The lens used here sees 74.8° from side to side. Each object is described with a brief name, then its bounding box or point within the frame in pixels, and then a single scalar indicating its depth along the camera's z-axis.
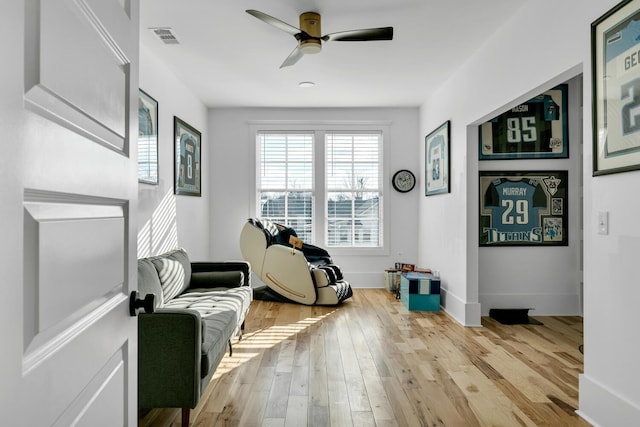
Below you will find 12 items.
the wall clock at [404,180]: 6.27
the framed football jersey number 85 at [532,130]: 4.62
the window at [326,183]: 6.30
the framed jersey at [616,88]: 2.02
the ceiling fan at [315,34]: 3.08
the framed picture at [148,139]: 3.70
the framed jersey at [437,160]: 4.91
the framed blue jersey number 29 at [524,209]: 4.68
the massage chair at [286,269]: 5.10
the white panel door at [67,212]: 0.59
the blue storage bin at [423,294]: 4.96
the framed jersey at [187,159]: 4.76
